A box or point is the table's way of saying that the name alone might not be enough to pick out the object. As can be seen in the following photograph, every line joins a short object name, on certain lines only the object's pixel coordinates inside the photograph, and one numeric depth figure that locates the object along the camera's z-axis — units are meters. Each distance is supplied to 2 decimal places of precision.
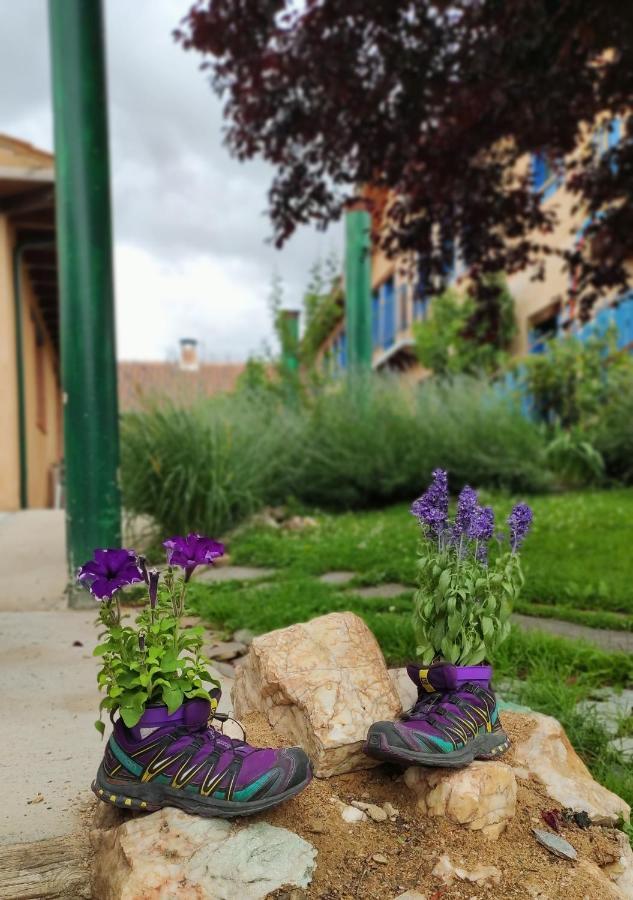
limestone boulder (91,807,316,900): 1.26
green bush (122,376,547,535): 5.28
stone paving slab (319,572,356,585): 4.19
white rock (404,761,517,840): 1.45
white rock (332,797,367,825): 1.49
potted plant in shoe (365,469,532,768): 1.62
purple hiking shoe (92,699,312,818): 1.36
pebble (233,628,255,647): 2.98
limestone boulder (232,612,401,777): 1.59
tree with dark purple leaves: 4.32
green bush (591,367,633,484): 8.16
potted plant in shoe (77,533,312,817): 1.36
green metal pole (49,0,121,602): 3.69
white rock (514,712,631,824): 1.57
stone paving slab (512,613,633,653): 3.03
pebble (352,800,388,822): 1.50
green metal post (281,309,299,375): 8.67
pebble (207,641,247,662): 2.77
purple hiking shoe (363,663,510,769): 1.46
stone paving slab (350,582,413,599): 3.83
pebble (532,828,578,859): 1.42
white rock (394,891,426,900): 1.29
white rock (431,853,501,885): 1.34
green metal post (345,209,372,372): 10.38
